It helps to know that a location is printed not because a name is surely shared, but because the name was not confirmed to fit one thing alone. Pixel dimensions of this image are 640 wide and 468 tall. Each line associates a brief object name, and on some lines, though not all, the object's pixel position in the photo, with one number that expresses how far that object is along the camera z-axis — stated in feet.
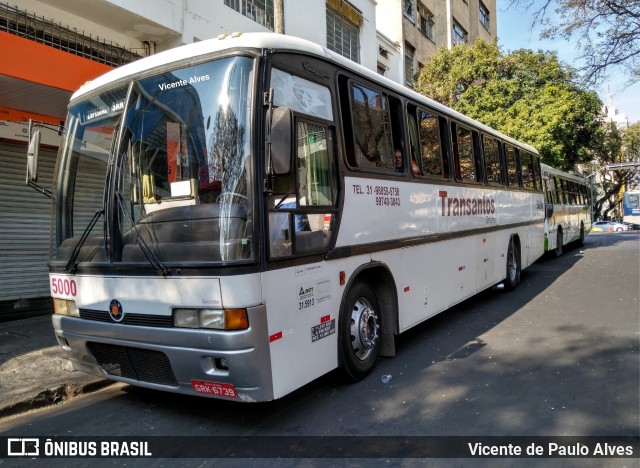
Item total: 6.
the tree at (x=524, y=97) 56.75
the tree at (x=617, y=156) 131.72
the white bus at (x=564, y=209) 47.24
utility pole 28.22
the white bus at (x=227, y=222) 11.13
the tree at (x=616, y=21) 36.81
